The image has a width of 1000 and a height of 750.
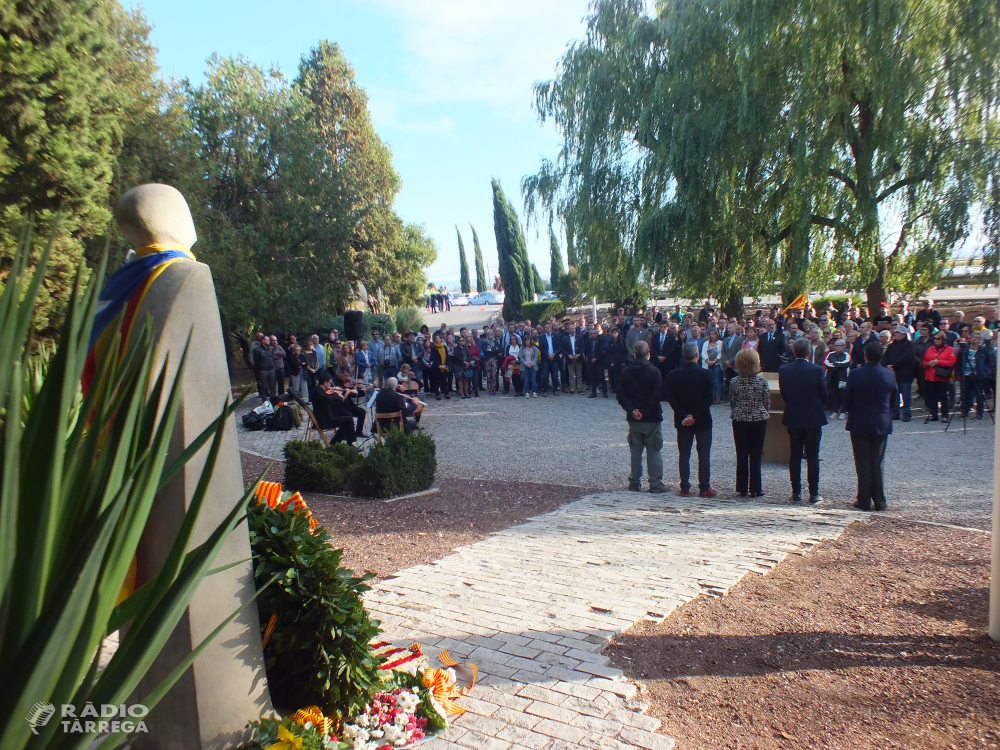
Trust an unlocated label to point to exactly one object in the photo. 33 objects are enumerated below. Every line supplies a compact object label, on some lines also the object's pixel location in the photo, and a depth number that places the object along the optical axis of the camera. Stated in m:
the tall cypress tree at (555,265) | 55.62
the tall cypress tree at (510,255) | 50.84
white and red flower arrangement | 3.21
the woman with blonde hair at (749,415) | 9.07
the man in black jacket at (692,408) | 9.34
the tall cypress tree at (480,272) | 88.50
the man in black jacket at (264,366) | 19.75
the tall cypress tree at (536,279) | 56.50
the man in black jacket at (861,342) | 14.49
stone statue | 2.81
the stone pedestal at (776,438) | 11.21
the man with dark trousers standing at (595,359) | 19.67
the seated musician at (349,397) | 12.90
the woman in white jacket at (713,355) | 17.27
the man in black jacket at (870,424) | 8.27
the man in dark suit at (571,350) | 20.58
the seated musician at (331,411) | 12.63
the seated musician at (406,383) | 14.31
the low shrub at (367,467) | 9.44
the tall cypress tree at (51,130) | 10.48
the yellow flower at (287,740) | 2.90
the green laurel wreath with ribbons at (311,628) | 3.28
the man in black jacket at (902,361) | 14.02
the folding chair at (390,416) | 12.45
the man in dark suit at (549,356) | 20.77
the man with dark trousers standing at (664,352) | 17.92
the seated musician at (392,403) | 12.55
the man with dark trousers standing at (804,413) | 8.79
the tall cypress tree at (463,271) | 91.31
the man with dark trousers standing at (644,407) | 9.43
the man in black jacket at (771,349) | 16.23
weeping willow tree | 16.55
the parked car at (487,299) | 71.94
